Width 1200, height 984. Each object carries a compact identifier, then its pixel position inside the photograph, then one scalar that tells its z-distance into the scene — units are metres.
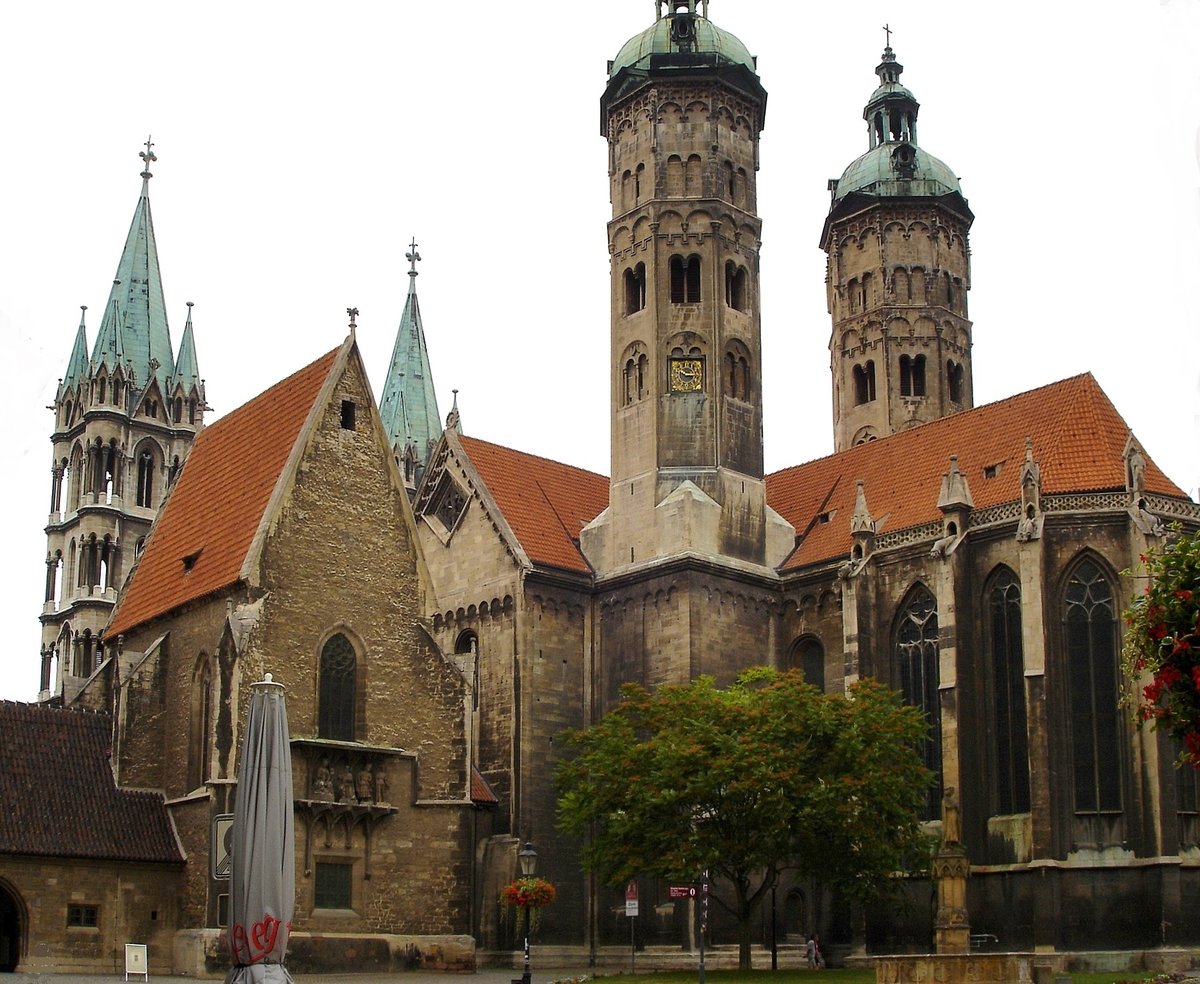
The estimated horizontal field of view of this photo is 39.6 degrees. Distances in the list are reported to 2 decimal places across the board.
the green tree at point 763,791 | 39.81
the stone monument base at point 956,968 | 31.64
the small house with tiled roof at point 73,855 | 38.38
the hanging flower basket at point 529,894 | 38.91
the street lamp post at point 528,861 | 37.31
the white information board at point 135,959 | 35.62
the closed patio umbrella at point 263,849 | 22.89
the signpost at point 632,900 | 37.47
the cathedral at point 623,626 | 41.16
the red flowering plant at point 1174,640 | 22.06
